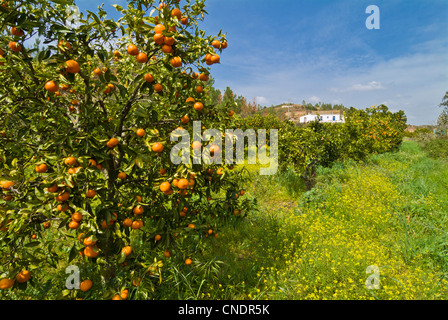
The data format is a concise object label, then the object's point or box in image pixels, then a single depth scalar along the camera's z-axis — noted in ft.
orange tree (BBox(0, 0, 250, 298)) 5.19
